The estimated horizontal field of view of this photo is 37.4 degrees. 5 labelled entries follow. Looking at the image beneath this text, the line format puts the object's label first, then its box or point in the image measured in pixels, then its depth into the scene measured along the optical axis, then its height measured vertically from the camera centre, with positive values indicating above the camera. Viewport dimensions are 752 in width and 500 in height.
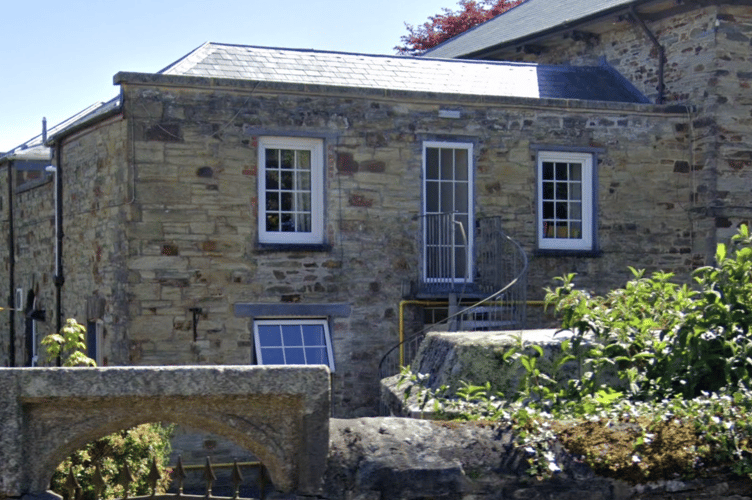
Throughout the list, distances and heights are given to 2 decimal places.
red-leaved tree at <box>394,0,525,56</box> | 32.44 +6.60
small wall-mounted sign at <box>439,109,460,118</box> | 14.56 +1.77
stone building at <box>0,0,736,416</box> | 13.45 +0.76
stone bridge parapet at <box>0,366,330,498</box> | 4.00 -0.61
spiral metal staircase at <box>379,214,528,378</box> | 13.73 -0.30
